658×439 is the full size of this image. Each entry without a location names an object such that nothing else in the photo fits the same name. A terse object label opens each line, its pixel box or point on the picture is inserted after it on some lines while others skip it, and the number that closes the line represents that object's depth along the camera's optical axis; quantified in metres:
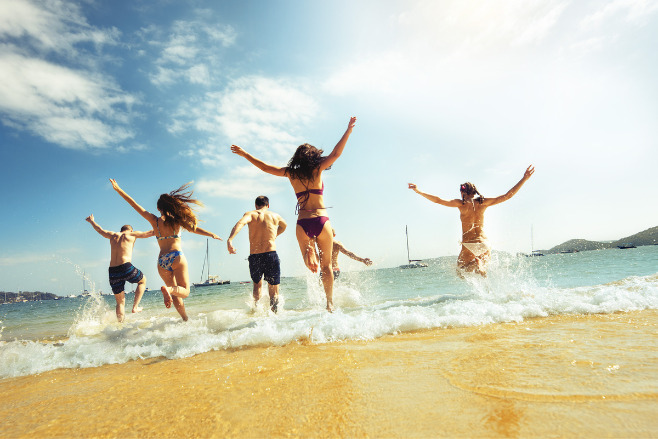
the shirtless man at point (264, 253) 6.21
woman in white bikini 6.50
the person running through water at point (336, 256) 7.08
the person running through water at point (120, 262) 7.58
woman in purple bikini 4.86
